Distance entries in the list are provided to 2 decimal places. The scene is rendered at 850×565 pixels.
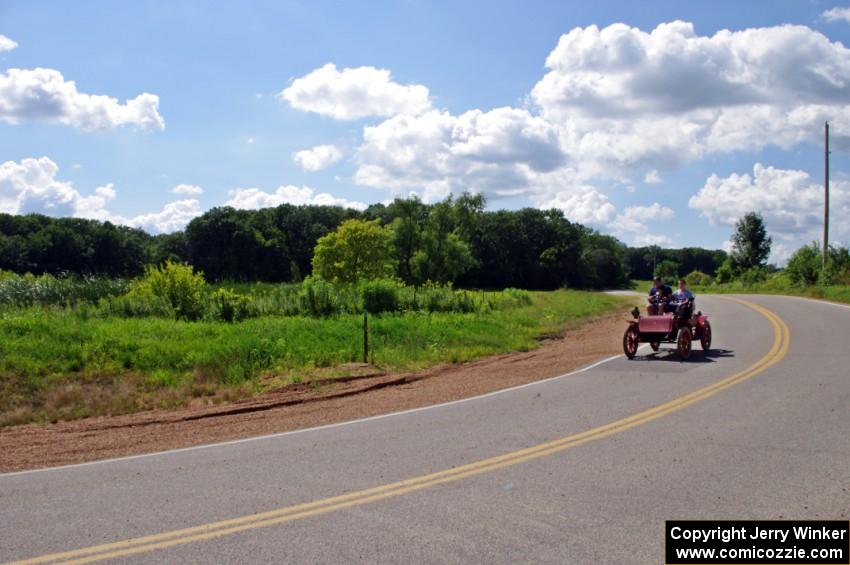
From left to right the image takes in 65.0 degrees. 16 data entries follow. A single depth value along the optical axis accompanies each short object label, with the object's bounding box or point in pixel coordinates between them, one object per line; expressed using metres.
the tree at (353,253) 69.62
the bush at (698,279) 86.25
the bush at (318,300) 25.19
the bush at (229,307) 23.05
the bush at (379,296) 27.56
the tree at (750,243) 64.62
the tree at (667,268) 120.86
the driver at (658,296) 16.81
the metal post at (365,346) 17.63
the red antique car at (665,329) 15.68
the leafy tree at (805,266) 47.06
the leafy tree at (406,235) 85.06
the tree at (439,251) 83.19
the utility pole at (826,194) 46.06
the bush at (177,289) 23.23
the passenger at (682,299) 16.23
